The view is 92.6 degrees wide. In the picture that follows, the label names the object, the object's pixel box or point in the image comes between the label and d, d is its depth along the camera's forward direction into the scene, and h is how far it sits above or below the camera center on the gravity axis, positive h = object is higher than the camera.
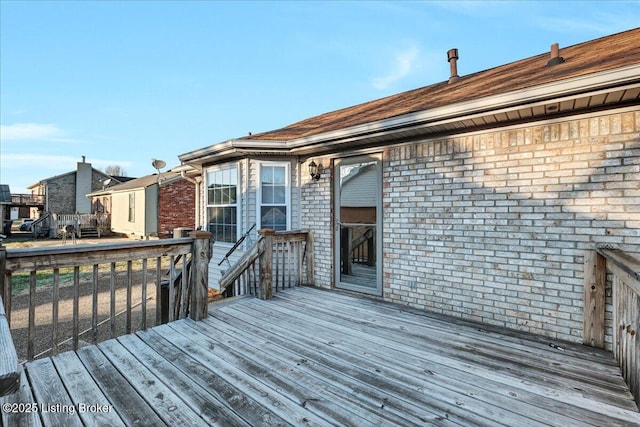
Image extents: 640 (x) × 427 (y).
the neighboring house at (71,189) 25.23 +2.16
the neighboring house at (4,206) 20.17 +0.63
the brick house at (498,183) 2.91 +0.39
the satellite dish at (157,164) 9.99 +1.70
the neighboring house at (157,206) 15.84 +0.47
